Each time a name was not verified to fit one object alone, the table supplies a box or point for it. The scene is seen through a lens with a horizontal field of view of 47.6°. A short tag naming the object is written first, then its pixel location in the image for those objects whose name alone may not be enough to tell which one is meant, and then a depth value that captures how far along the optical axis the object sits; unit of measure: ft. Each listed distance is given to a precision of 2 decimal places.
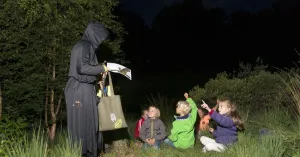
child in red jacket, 19.99
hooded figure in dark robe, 14.71
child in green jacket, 18.50
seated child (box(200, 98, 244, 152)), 17.30
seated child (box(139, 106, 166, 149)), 18.86
